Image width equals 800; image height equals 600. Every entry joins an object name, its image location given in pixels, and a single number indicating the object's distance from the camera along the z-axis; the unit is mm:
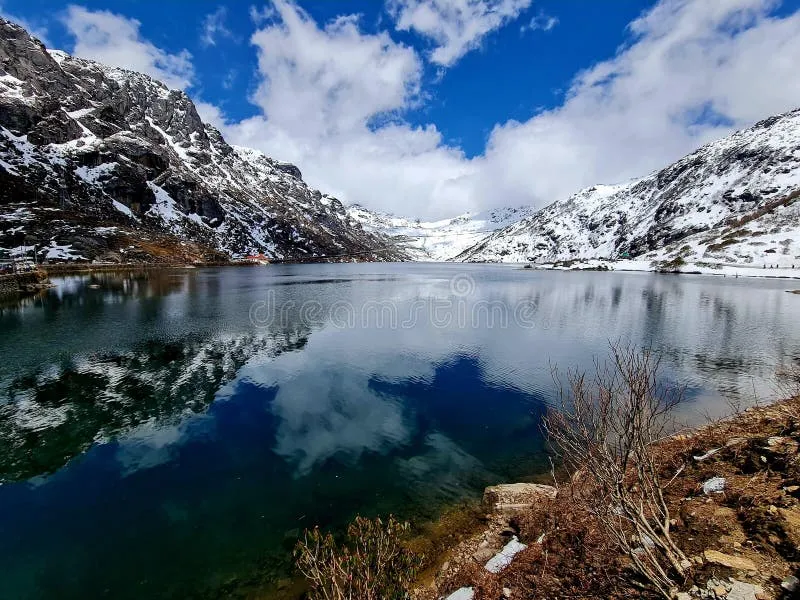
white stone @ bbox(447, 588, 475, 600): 9715
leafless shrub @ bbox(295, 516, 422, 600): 7217
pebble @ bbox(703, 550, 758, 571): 7461
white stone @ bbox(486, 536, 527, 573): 10680
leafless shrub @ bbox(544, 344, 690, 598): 7195
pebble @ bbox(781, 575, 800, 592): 6705
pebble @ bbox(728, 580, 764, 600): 6603
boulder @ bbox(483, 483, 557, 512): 14258
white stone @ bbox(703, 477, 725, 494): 10912
